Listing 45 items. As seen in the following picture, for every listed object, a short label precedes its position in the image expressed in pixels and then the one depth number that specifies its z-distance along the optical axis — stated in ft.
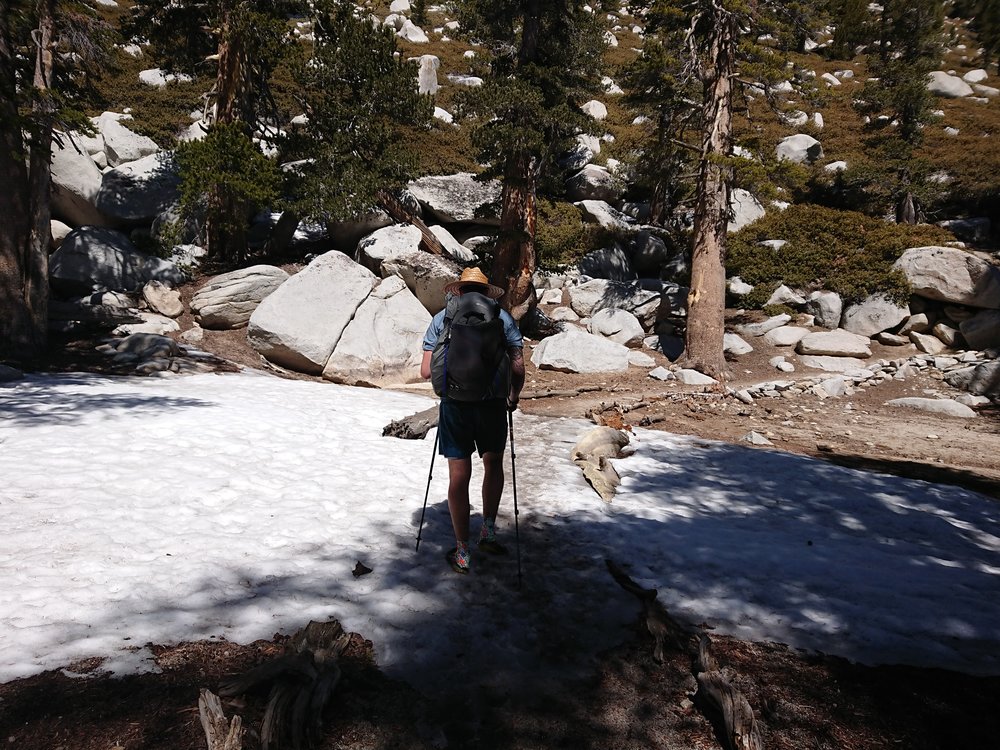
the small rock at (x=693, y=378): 40.29
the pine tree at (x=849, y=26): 130.93
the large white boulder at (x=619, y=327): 51.47
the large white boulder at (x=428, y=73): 108.47
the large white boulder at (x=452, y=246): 58.49
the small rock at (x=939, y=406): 32.42
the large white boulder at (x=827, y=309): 50.29
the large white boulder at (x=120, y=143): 65.87
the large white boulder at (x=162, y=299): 45.71
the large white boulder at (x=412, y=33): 137.49
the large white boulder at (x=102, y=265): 46.50
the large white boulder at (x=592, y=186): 75.10
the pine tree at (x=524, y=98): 42.98
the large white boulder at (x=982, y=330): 43.21
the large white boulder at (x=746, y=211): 65.82
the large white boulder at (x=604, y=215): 68.49
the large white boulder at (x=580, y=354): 45.29
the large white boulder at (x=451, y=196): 64.23
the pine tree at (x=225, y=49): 46.70
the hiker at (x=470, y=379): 12.76
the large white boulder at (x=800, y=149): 83.92
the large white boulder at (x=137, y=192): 55.52
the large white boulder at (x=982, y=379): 34.73
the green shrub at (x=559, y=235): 62.69
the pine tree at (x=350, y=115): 48.47
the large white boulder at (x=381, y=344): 41.39
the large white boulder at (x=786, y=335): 48.60
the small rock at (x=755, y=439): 27.71
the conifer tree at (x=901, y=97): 64.39
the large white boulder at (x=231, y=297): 44.75
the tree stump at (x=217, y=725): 6.88
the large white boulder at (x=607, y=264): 63.52
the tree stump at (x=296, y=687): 7.39
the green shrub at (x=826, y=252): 50.85
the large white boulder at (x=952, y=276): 44.19
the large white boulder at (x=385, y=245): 52.80
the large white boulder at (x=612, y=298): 54.65
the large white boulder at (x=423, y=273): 50.80
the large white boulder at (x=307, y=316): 41.22
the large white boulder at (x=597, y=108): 105.29
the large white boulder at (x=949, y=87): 115.14
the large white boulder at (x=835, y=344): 45.57
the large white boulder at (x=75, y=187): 54.19
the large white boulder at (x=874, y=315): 47.57
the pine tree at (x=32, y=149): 32.48
